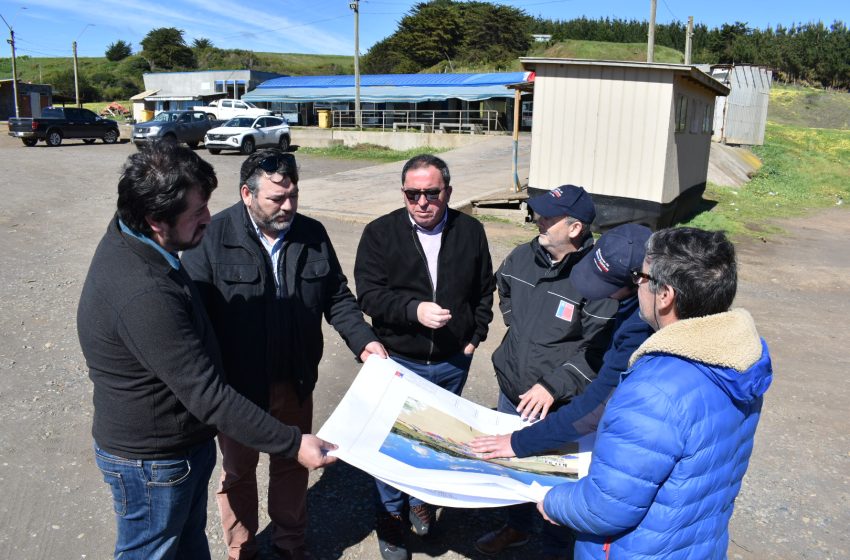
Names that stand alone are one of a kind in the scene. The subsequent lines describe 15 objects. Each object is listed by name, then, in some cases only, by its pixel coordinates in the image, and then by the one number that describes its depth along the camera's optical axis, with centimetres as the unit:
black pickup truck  2420
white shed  1169
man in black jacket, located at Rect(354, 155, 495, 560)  307
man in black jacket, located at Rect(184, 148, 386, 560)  262
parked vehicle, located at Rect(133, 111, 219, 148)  2540
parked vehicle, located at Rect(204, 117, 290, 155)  2402
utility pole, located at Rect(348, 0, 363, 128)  3159
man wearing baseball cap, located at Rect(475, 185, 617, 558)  267
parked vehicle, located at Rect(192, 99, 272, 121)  3319
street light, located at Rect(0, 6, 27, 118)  4235
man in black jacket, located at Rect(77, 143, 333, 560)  190
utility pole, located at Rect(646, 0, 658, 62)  2137
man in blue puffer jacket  158
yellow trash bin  3506
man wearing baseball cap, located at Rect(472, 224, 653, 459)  210
